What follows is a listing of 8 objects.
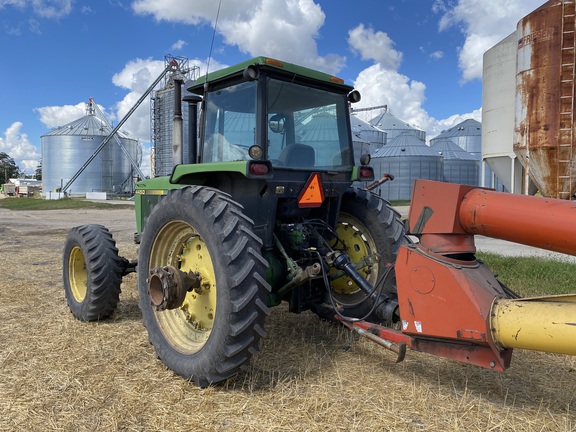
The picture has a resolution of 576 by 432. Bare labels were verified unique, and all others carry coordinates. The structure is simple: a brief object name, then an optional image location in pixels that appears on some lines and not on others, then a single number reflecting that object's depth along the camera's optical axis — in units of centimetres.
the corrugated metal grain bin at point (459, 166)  3722
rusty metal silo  1123
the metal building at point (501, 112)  1469
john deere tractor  304
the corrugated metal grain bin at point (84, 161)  4091
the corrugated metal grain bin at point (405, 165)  3475
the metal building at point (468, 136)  4384
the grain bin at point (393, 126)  4941
